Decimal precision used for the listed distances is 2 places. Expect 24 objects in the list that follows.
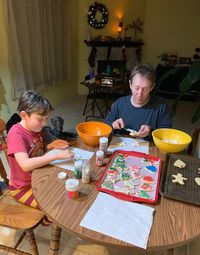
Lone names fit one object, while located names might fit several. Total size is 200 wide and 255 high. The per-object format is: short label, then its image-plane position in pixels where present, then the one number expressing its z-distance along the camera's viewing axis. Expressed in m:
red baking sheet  0.91
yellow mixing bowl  1.21
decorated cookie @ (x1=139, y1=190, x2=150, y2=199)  0.90
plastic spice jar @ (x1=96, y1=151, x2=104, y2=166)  1.11
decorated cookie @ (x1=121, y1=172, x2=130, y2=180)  1.01
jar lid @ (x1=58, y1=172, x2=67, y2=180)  1.01
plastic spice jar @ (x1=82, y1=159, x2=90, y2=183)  0.97
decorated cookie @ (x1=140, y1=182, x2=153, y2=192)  0.94
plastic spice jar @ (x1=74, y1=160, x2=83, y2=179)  1.01
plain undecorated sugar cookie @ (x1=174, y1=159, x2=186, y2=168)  1.10
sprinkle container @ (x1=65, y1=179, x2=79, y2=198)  0.88
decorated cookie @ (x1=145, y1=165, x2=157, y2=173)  1.07
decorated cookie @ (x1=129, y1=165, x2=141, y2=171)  1.08
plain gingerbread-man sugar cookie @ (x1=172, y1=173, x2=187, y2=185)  0.99
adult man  1.43
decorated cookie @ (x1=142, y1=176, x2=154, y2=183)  0.99
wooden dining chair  1.06
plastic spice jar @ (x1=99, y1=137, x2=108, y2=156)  1.21
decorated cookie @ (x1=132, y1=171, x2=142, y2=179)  1.02
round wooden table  0.73
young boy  1.10
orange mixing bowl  1.33
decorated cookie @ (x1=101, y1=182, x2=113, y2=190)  0.95
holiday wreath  4.72
